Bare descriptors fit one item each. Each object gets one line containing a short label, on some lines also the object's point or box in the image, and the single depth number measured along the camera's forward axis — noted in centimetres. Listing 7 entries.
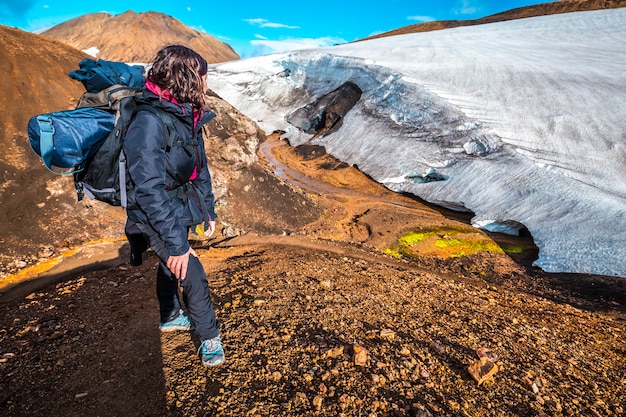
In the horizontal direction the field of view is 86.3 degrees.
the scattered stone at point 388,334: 326
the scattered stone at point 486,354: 308
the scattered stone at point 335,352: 289
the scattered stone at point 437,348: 314
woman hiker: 209
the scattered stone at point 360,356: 279
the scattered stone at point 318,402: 238
